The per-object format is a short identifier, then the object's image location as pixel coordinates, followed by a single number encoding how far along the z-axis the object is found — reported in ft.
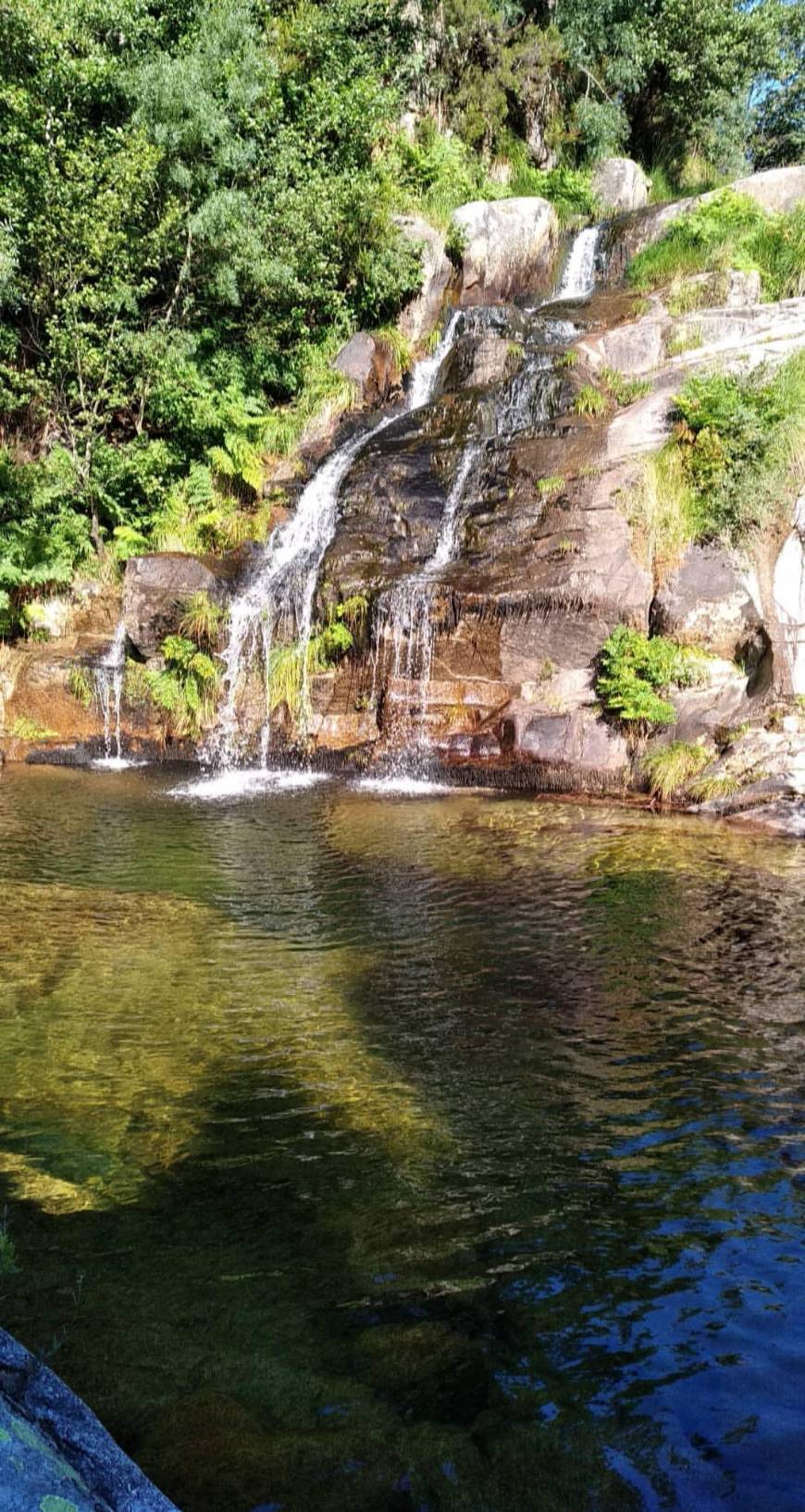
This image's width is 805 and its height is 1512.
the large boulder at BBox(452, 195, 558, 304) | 73.67
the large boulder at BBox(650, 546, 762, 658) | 42.45
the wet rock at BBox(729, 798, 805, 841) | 34.47
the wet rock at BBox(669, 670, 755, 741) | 40.42
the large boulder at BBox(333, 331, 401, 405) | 66.13
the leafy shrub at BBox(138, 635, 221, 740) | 48.80
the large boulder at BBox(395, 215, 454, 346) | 71.31
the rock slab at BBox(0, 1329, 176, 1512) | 5.48
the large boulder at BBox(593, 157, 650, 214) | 84.58
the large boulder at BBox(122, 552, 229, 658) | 50.60
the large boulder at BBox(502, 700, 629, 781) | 40.78
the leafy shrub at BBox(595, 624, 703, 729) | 40.42
